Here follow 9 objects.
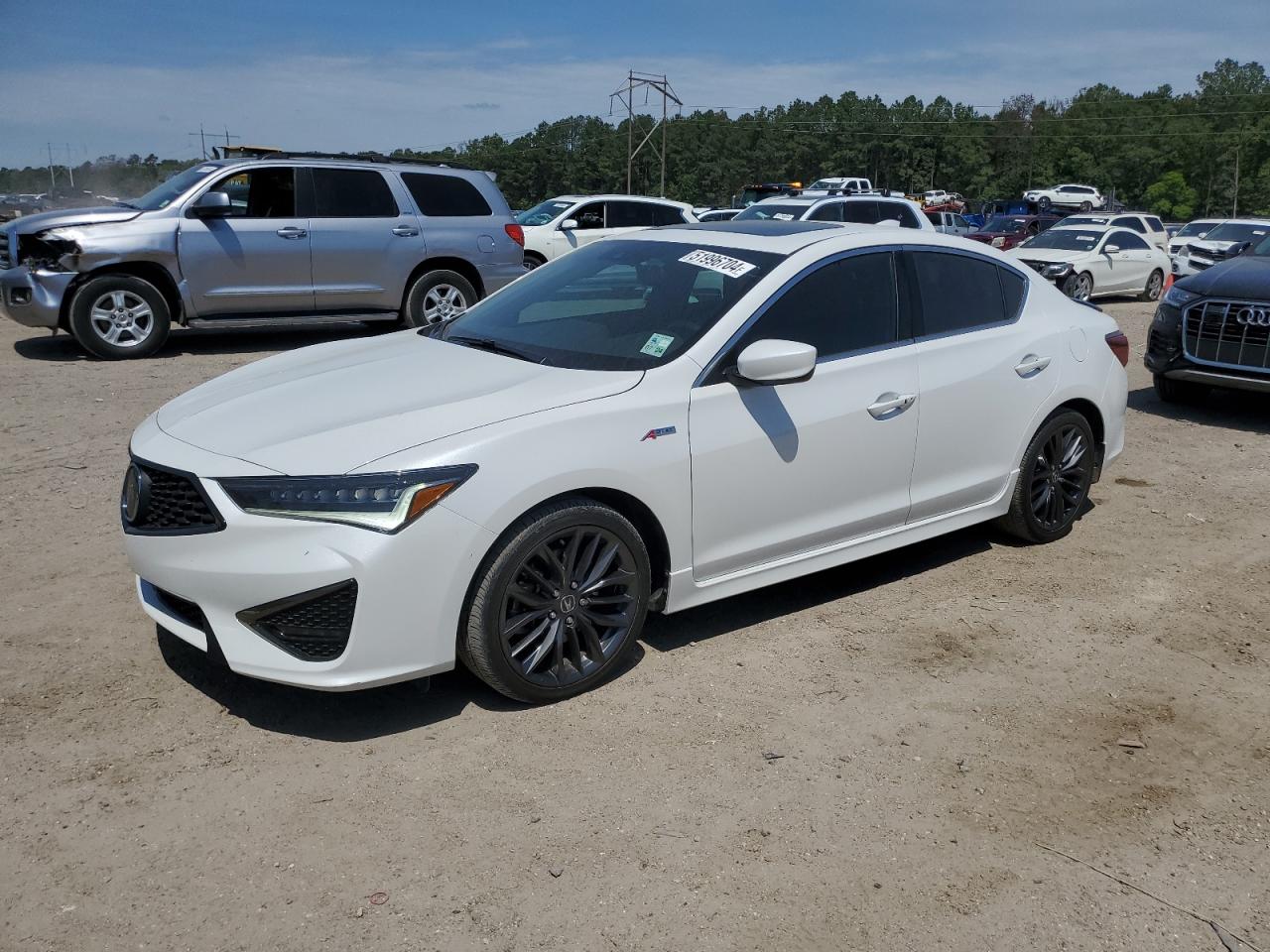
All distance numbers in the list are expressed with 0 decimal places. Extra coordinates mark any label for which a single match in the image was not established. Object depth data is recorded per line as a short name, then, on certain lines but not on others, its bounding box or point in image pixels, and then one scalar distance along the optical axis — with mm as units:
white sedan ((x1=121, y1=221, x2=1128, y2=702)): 3498
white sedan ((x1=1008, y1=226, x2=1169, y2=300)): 18859
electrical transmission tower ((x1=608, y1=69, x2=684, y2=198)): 59344
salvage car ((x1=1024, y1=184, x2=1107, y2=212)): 58719
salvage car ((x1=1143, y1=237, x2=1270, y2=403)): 8438
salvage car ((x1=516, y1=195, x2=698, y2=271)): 19969
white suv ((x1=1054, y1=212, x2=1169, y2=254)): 26469
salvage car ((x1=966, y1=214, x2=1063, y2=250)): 30734
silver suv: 10125
